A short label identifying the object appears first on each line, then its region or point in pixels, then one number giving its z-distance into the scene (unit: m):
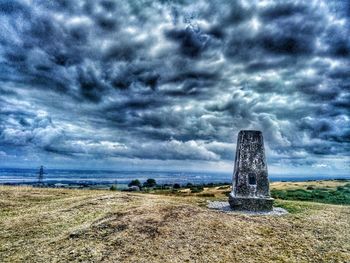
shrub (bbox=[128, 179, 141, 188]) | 52.59
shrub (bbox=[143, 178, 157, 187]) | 56.04
